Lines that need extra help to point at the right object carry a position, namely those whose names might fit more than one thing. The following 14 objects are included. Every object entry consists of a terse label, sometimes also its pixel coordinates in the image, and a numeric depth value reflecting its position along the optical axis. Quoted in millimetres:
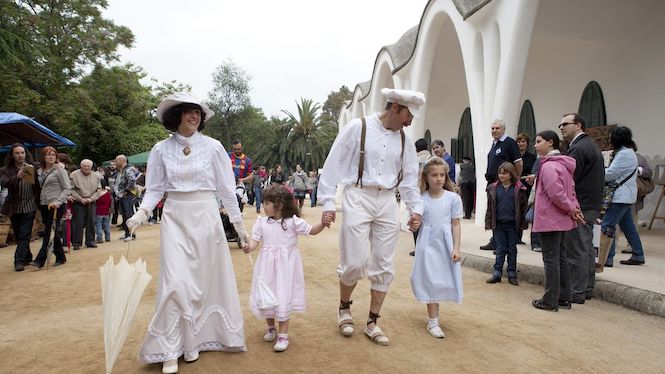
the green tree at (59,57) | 19641
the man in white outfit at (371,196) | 3822
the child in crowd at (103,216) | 10383
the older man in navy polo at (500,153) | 6926
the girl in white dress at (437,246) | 4160
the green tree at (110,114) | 24719
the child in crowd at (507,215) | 5996
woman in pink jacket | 4641
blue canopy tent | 11195
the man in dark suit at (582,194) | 4953
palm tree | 45438
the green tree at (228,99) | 50728
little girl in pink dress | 3660
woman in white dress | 3291
